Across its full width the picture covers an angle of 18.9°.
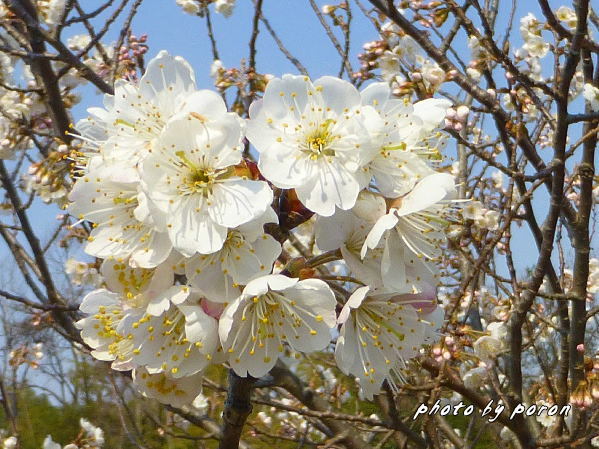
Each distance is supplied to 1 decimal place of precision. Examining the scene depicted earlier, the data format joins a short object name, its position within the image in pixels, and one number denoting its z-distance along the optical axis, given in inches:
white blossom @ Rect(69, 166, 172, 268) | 16.4
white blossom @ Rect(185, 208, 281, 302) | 16.4
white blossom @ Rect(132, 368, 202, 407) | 17.1
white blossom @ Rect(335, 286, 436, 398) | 16.9
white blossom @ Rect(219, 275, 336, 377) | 16.3
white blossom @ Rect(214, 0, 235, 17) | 123.3
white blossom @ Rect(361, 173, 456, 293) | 16.4
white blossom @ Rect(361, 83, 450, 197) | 16.8
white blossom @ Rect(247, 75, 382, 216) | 16.5
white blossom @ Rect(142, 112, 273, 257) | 16.2
